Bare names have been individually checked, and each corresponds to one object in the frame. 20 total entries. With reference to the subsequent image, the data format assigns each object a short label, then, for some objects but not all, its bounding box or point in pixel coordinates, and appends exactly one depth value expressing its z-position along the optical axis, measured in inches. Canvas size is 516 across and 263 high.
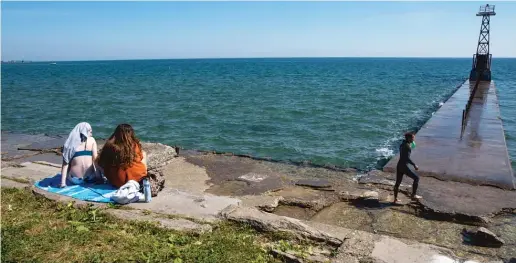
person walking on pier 308.4
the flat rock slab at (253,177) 370.6
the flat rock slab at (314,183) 352.2
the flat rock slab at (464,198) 295.4
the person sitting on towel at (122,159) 249.0
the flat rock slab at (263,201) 285.3
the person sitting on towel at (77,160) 263.6
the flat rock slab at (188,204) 231.1
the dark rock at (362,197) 305.7
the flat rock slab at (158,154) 385.1
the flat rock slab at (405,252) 185.2
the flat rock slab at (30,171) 302.0
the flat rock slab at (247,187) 338.6
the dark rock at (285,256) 181.1
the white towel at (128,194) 233.6
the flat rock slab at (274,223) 207.0
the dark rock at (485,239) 235.8
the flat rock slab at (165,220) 204.2
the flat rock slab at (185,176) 355.0
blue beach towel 240.8
